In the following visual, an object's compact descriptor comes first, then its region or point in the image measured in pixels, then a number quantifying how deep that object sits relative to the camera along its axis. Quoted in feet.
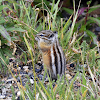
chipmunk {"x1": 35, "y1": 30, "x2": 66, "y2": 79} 16.74
